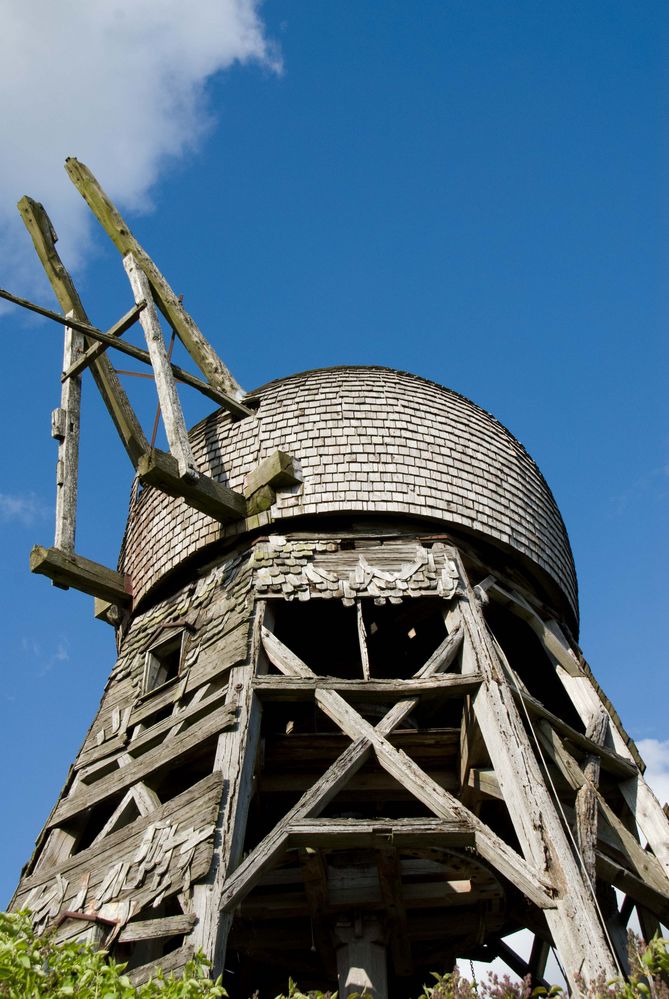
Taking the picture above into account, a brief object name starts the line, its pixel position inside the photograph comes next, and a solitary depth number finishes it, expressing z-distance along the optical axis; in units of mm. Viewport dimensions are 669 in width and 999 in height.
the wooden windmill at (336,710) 7051
